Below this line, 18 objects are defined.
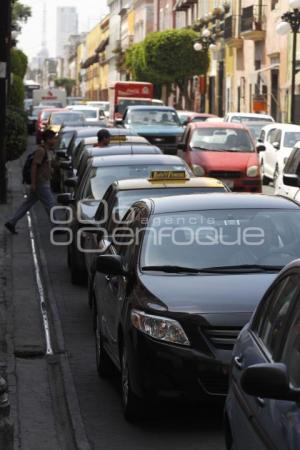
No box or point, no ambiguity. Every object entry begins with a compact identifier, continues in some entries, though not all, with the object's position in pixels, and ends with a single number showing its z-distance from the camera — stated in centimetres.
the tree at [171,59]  7706
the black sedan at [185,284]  803
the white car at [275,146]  3106
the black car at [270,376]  466
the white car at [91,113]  5511
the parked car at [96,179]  1529
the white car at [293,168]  1911
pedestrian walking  1973
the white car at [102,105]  7966
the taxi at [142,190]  1242
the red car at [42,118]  5122
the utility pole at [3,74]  2508
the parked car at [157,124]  3772
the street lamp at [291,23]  4159
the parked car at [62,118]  4364
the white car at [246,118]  4150
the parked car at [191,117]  5003
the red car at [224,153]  2633
